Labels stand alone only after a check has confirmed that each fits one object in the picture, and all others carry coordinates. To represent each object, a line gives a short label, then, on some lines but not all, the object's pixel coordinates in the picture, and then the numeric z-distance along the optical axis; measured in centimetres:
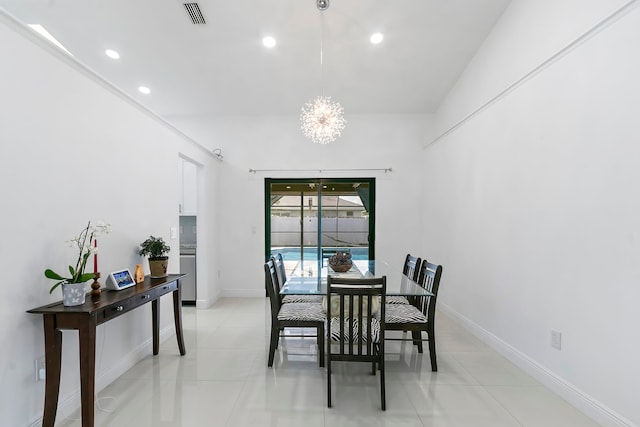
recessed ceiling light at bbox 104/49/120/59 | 375
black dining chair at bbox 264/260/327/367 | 267
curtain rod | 519
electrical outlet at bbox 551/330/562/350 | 233
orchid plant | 183
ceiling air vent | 313
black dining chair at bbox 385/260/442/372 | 265
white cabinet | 479
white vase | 182
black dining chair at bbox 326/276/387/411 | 212
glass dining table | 256
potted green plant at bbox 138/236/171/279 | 280
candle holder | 207
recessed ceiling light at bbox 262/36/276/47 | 362
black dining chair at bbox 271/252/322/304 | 320
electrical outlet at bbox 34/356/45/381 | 181
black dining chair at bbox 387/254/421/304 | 319
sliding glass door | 536
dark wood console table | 174
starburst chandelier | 327
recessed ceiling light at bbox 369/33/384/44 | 355
